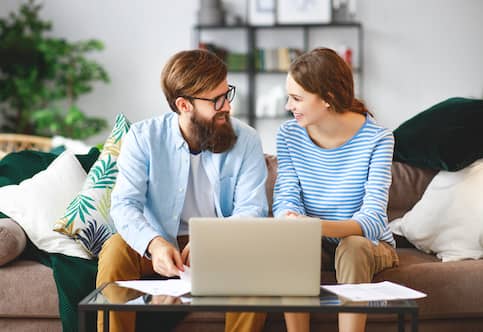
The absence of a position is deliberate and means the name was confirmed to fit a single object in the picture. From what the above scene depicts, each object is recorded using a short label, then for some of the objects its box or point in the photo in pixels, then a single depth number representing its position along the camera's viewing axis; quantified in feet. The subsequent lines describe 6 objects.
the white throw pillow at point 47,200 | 8.41
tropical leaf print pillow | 8.34
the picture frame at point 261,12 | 20.86
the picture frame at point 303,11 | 20.53
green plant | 19.56
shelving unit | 20.81
